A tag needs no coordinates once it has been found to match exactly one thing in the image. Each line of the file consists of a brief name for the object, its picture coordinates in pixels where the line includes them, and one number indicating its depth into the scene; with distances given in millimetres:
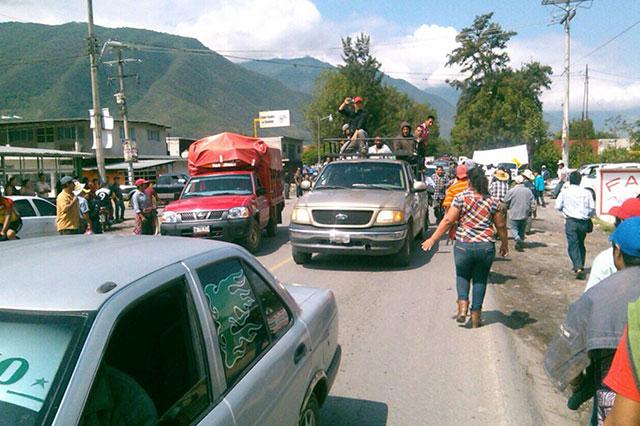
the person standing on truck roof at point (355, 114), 14445
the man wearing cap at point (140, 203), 12203
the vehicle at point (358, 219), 9008
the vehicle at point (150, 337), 1750
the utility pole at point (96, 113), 22125
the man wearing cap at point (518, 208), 11648
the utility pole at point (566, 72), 31362
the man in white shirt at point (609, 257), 3416
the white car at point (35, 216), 10922
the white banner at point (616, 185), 13453
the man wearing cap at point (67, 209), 9625
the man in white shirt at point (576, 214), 8734
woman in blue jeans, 5891
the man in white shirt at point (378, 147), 13316
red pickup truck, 10766
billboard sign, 77188
